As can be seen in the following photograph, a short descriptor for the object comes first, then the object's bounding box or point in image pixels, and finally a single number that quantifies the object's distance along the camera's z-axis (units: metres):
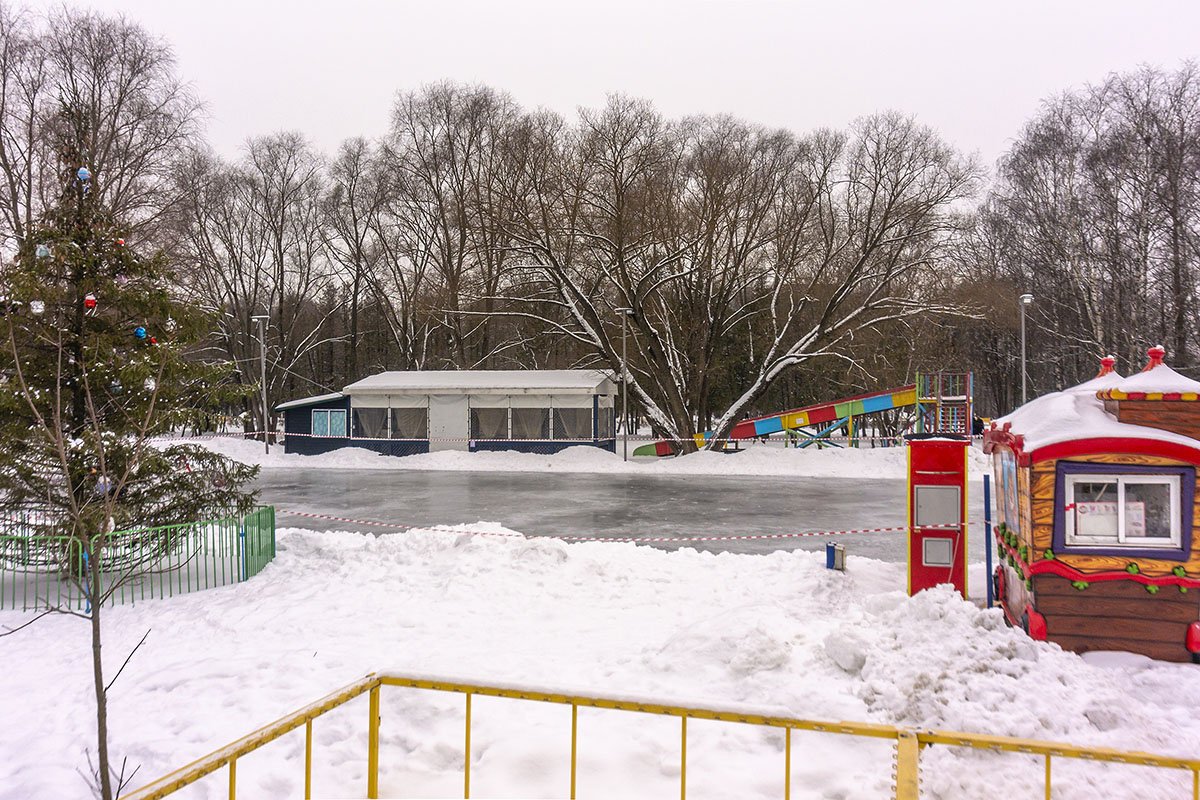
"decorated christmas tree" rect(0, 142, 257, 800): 9.08
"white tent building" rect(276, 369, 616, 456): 31.81
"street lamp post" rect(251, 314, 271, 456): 31.08
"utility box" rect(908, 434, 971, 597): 7.94
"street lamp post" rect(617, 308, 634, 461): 26.80
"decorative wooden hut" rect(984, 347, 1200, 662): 6.11
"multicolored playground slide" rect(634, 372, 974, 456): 25.77
